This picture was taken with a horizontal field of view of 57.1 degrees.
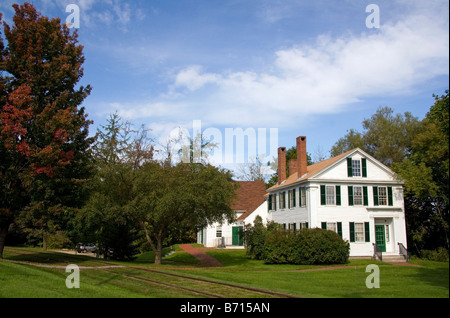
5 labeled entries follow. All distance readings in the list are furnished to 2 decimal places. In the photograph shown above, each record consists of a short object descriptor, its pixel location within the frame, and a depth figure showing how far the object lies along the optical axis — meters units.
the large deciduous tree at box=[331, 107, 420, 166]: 44.19
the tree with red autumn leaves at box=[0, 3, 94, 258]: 21.19
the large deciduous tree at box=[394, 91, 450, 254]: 28.70
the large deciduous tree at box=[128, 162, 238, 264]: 24.66
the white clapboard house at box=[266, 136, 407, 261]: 32.31
